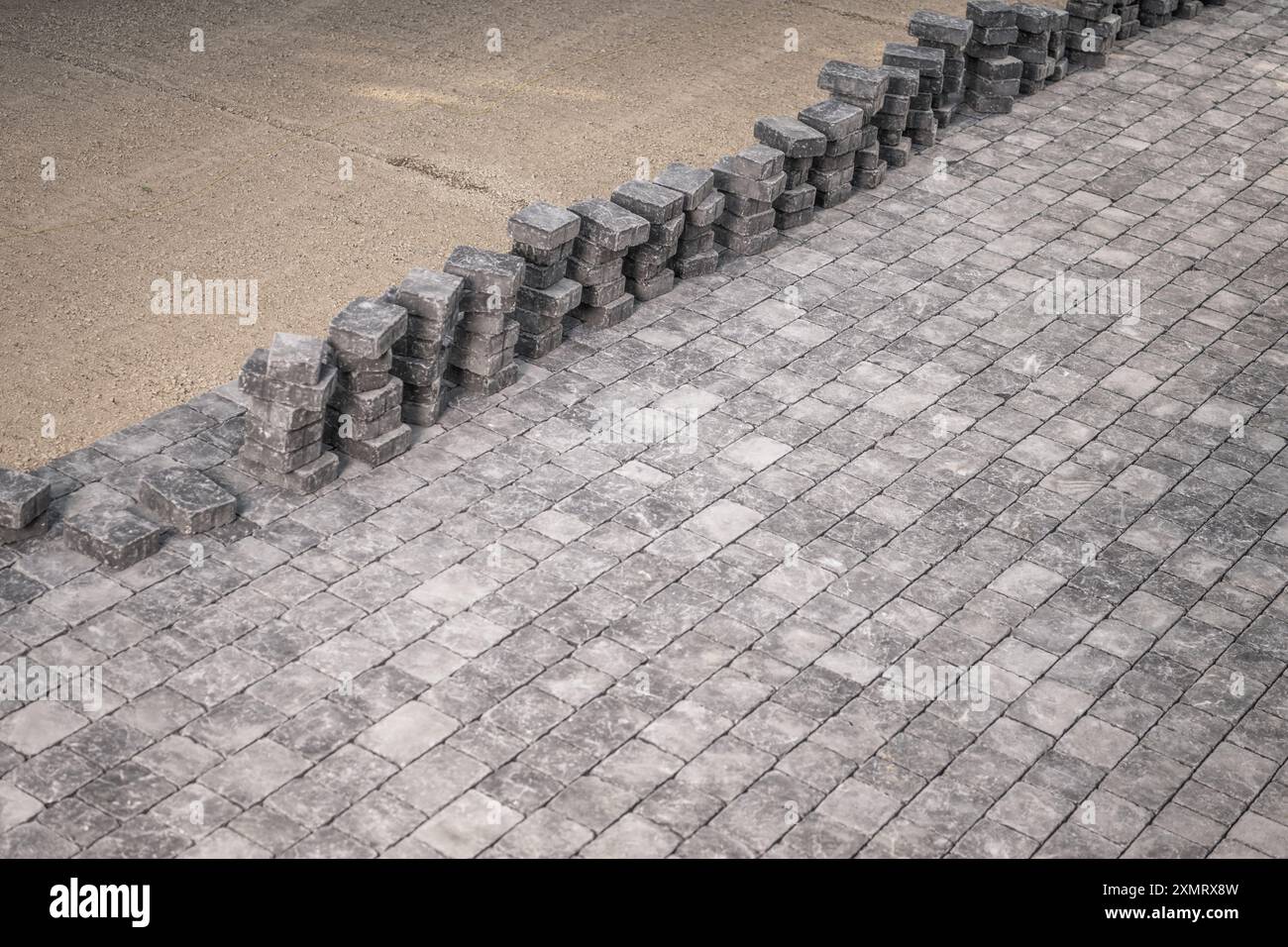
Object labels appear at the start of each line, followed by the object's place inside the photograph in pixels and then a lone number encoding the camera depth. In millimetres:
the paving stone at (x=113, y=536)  9281
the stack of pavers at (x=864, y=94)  13938
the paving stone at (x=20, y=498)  9305
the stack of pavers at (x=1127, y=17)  17750
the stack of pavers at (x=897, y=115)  14445
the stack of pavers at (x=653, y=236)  12203
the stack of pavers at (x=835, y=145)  13656
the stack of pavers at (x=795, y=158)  13352
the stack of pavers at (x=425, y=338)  10422
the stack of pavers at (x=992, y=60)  15578
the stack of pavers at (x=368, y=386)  10062
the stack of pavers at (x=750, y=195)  12984
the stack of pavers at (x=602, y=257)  11766
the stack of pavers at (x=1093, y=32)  16984
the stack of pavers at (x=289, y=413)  9719
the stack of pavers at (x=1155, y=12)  18125
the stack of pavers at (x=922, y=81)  14906
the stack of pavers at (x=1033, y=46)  15875
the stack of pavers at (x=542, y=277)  11445
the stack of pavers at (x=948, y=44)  15203
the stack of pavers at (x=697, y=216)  12492
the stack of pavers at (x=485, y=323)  10906
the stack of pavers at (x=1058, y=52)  16234
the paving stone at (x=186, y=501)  9570
